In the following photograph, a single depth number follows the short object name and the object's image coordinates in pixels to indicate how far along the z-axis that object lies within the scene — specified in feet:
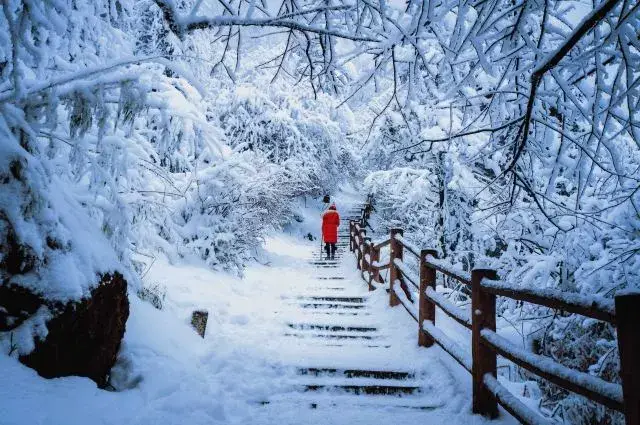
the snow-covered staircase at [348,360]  12.03
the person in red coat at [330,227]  47.85
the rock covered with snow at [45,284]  8.27
